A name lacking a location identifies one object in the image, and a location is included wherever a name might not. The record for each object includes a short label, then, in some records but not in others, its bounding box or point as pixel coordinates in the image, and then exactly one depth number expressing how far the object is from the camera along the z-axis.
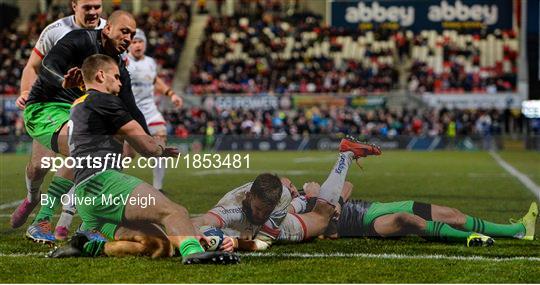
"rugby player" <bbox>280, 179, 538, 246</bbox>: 13.70
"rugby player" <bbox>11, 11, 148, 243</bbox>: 13.46
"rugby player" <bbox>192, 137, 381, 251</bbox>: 13.06
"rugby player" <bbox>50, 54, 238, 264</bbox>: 11.70
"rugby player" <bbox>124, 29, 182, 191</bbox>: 23.73
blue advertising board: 76.62
